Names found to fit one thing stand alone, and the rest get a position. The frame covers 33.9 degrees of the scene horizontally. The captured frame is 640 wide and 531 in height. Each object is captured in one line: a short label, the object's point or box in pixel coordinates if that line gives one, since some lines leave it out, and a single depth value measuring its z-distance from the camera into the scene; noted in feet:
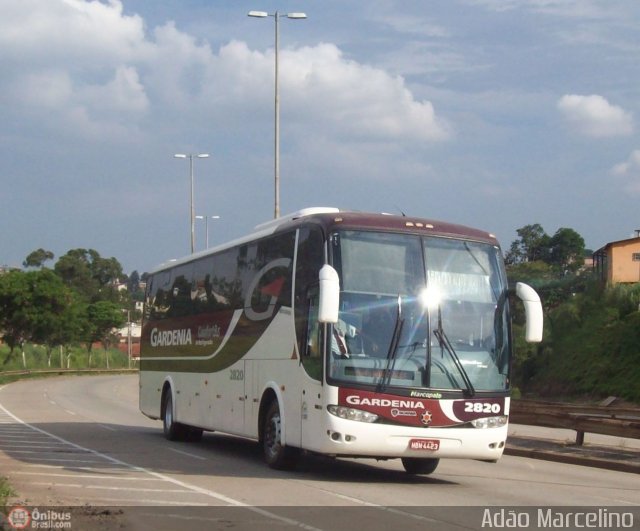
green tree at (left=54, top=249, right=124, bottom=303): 384.47
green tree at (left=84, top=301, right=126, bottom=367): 316.60
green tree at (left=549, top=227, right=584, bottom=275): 364.79
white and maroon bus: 44.62
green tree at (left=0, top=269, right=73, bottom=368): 245.45
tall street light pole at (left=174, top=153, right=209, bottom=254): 168.96
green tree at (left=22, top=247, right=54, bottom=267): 382.42
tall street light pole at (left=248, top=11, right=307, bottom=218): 105.40
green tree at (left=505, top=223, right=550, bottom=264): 356.59
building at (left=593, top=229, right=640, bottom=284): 237.86
